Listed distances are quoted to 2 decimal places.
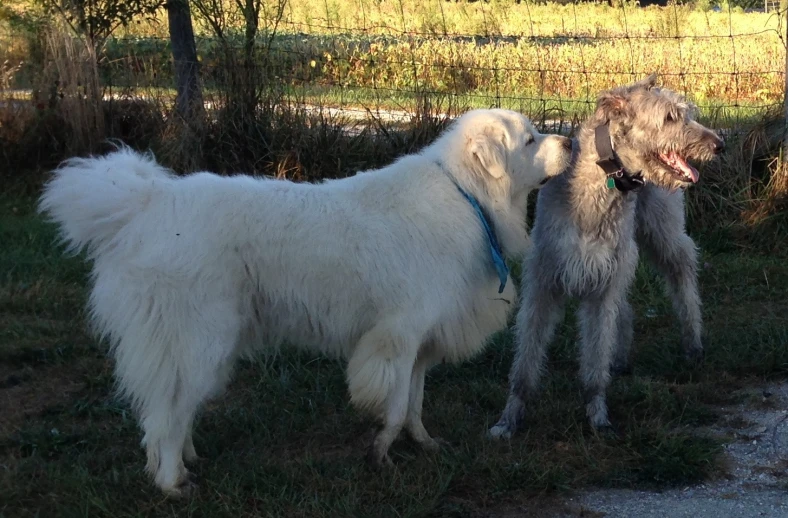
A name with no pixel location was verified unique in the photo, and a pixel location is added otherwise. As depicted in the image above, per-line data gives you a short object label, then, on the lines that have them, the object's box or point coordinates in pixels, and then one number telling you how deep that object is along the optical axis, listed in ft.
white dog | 12.14
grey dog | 14.82
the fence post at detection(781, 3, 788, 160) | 24.58
